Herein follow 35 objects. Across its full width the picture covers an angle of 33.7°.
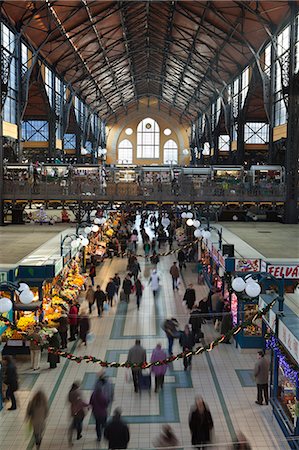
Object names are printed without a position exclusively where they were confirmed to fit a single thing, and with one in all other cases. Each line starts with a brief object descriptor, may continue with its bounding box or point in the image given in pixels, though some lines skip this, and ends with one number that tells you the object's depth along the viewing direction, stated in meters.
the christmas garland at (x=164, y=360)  8.73
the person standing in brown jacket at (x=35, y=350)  10.21
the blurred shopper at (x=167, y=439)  6.37
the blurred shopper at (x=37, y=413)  7.23
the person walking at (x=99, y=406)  7.65
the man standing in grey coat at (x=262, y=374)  8.76
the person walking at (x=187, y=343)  10.55
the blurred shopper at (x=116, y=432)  6.54
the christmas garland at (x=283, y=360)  7.38
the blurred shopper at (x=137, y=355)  9.21
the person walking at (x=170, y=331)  11.46
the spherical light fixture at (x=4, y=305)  7.60
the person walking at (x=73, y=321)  12.49
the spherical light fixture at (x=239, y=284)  8.23
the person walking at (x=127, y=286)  15.73
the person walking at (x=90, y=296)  14.55
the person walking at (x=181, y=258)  21.03
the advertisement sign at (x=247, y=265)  11.97
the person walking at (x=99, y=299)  14.42
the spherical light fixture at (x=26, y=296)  7.90
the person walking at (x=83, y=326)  12.01
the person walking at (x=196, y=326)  11.75
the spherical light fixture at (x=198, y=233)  16.23
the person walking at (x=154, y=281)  16.47
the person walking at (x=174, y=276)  17.56
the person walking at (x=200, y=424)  6.91
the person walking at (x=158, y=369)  9.32
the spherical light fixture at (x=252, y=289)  7.93
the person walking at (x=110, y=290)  15.40
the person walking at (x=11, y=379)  8.73
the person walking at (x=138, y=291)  15.52
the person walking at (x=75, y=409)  7.63
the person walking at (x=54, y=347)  10.68
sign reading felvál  11.19
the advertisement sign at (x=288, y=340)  6.76
